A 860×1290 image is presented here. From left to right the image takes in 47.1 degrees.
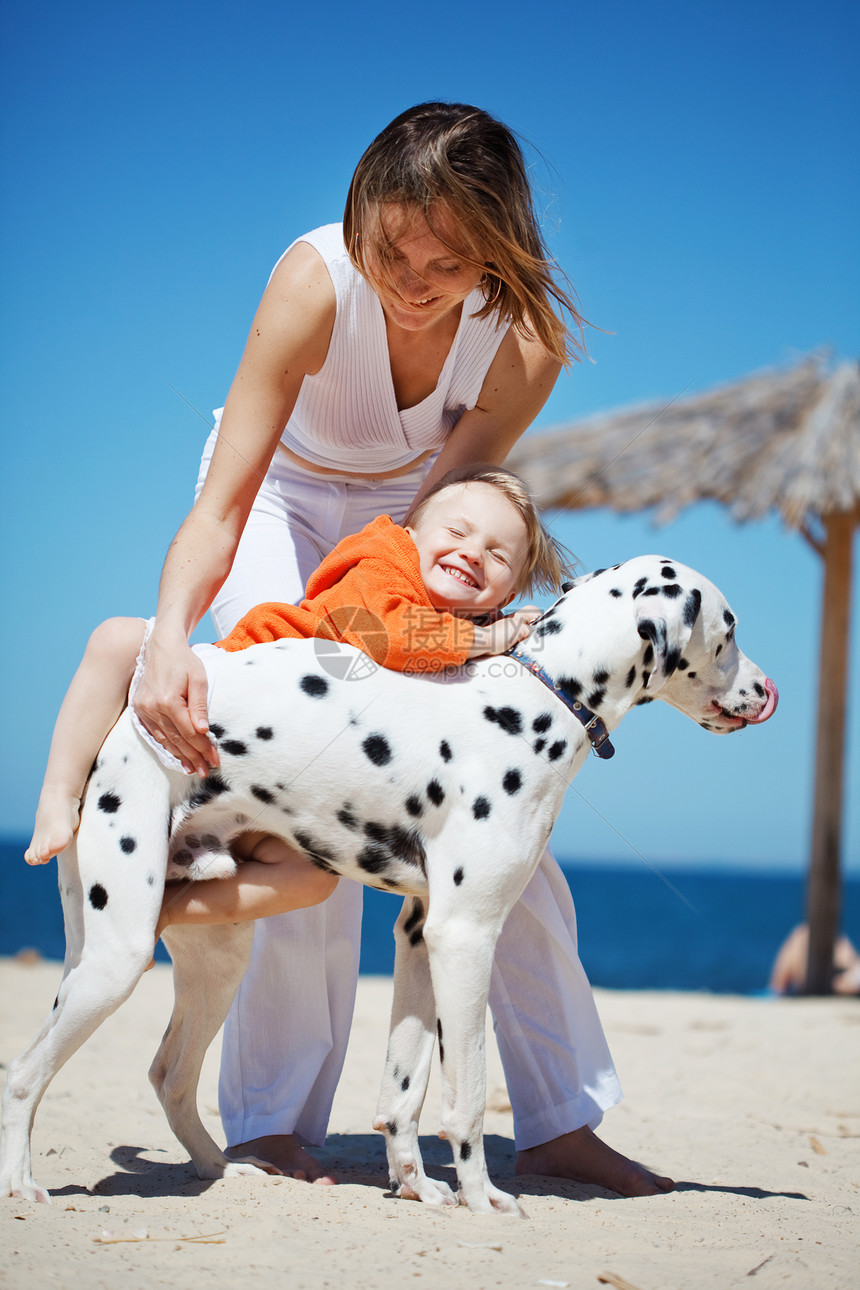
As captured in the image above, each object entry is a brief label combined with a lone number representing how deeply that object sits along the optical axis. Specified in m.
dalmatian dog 2.40
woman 2.54
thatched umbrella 7.82
